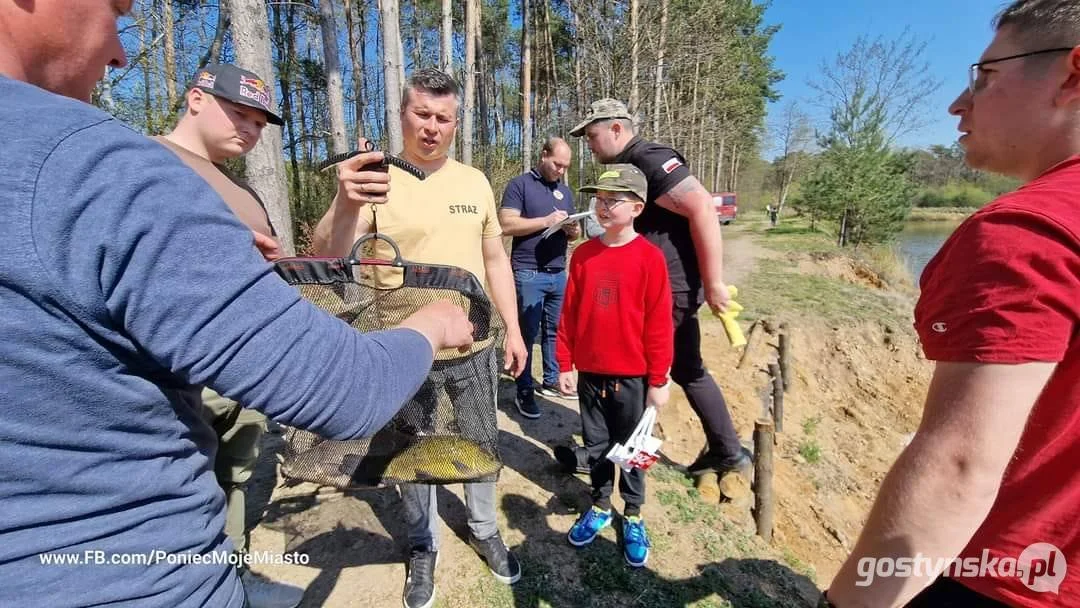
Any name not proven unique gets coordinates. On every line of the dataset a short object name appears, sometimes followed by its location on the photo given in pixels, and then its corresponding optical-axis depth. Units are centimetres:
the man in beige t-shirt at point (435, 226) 215
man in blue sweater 61
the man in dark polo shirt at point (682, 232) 280
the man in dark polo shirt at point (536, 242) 435
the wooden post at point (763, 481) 342
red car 2661
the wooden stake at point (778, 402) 552
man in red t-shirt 83
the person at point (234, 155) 210
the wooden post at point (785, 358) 646
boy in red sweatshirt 264
